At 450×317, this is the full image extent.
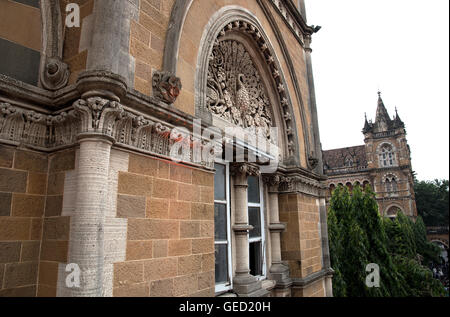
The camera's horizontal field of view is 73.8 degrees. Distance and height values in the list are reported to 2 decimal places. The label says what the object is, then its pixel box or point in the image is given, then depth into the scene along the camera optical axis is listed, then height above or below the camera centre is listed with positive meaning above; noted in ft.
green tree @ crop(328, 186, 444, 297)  40.42 -5.07
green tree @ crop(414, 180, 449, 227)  164.81 +9.40
